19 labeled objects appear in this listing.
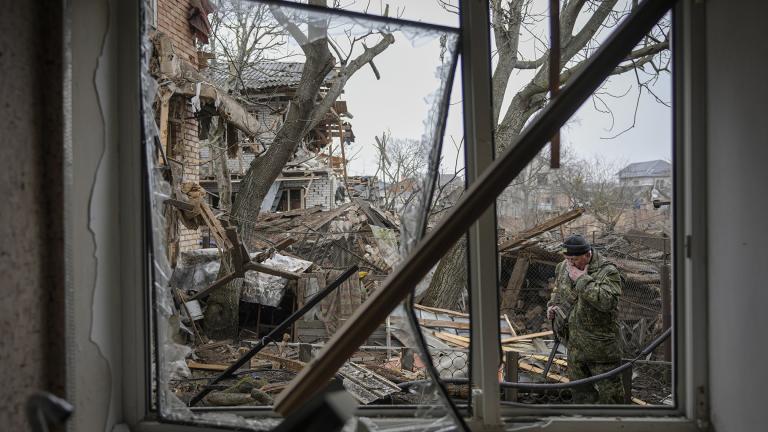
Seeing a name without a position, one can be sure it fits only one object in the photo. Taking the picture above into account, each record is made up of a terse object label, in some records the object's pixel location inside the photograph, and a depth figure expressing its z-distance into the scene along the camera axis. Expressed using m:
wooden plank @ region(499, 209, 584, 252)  4.73
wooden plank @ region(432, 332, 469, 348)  4.90
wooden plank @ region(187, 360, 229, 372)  4.75
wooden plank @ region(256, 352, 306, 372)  4.68
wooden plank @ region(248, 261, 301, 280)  4.11
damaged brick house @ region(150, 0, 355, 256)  5.43
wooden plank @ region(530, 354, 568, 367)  5.16
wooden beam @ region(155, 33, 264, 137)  4.63
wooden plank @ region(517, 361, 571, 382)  4.86
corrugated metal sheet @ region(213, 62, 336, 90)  6.33
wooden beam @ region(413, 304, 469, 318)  5.34
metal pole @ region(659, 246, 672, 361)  4.48
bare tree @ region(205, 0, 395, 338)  5.19
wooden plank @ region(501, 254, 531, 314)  7.26
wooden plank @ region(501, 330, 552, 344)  5.45
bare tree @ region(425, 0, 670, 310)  2.92
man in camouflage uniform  3.55
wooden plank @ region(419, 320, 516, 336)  5.21
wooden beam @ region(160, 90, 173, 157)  5.07
